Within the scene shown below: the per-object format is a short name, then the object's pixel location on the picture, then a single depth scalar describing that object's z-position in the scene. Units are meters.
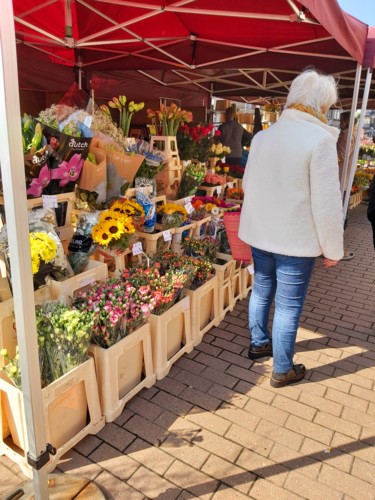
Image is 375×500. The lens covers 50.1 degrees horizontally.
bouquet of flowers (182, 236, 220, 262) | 3.40
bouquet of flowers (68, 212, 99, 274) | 2.46
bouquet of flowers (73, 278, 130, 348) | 2.14
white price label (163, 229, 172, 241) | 3.16
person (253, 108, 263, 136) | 8.32
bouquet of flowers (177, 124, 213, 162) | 4.16
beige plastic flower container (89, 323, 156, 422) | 2.18
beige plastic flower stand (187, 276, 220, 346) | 3.00
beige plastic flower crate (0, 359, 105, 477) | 1.89
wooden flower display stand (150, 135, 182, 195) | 3.74
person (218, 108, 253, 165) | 6.36
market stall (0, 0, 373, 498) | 1.31
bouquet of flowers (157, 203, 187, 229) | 3.27
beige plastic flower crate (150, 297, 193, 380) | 2.58
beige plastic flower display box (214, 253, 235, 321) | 3.38
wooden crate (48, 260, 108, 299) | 2.26
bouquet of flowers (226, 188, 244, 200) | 4.91
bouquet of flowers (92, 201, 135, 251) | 2.49
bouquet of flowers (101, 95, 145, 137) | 3.20
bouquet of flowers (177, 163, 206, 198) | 3.85
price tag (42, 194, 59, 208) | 2.33
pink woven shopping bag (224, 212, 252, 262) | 2.95
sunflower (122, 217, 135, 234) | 2.53
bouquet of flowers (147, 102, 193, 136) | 3.82
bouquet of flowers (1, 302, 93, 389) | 1.93
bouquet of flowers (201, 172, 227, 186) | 4.57
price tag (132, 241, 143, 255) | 2.83
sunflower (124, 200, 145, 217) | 2.73
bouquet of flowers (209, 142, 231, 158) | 4.80
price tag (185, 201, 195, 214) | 3.61
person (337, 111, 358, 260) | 6.10
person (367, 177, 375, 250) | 3.24
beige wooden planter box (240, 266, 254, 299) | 3.92
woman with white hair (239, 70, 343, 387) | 2.15
